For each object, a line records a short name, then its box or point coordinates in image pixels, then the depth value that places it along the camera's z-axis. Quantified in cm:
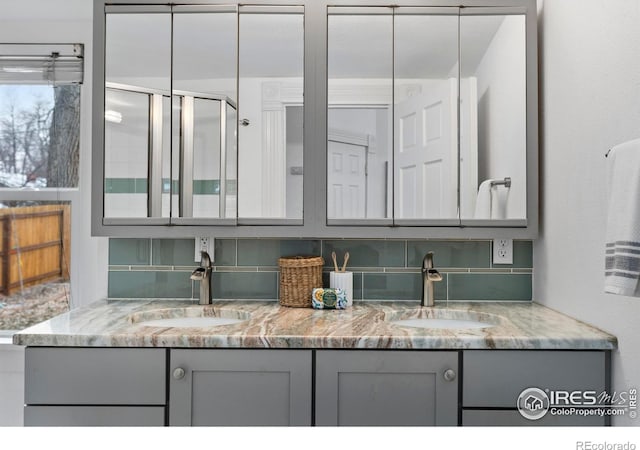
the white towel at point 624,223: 109
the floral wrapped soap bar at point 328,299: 183
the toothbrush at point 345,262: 190
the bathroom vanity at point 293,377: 141
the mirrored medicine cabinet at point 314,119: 190
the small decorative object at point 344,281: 188
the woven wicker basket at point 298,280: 188
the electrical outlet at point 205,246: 205
